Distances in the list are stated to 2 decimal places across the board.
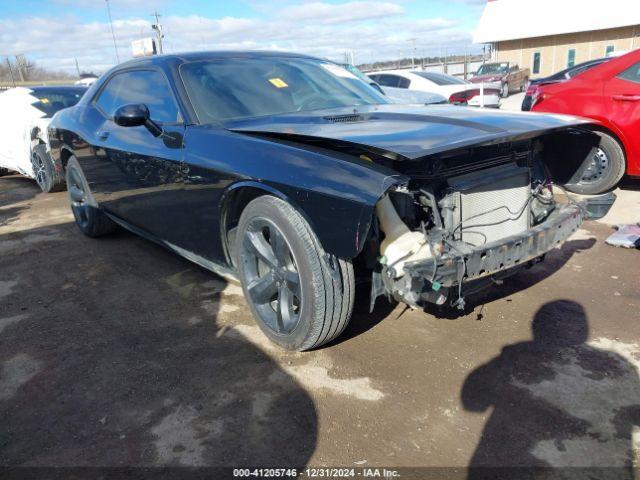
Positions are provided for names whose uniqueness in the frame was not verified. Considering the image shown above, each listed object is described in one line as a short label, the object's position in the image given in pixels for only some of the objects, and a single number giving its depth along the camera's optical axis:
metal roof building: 29.30
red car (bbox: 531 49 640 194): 5.06
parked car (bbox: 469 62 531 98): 21.00
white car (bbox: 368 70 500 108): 11.06
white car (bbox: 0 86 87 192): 6.89
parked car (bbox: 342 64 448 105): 7.91
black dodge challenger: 2.26
